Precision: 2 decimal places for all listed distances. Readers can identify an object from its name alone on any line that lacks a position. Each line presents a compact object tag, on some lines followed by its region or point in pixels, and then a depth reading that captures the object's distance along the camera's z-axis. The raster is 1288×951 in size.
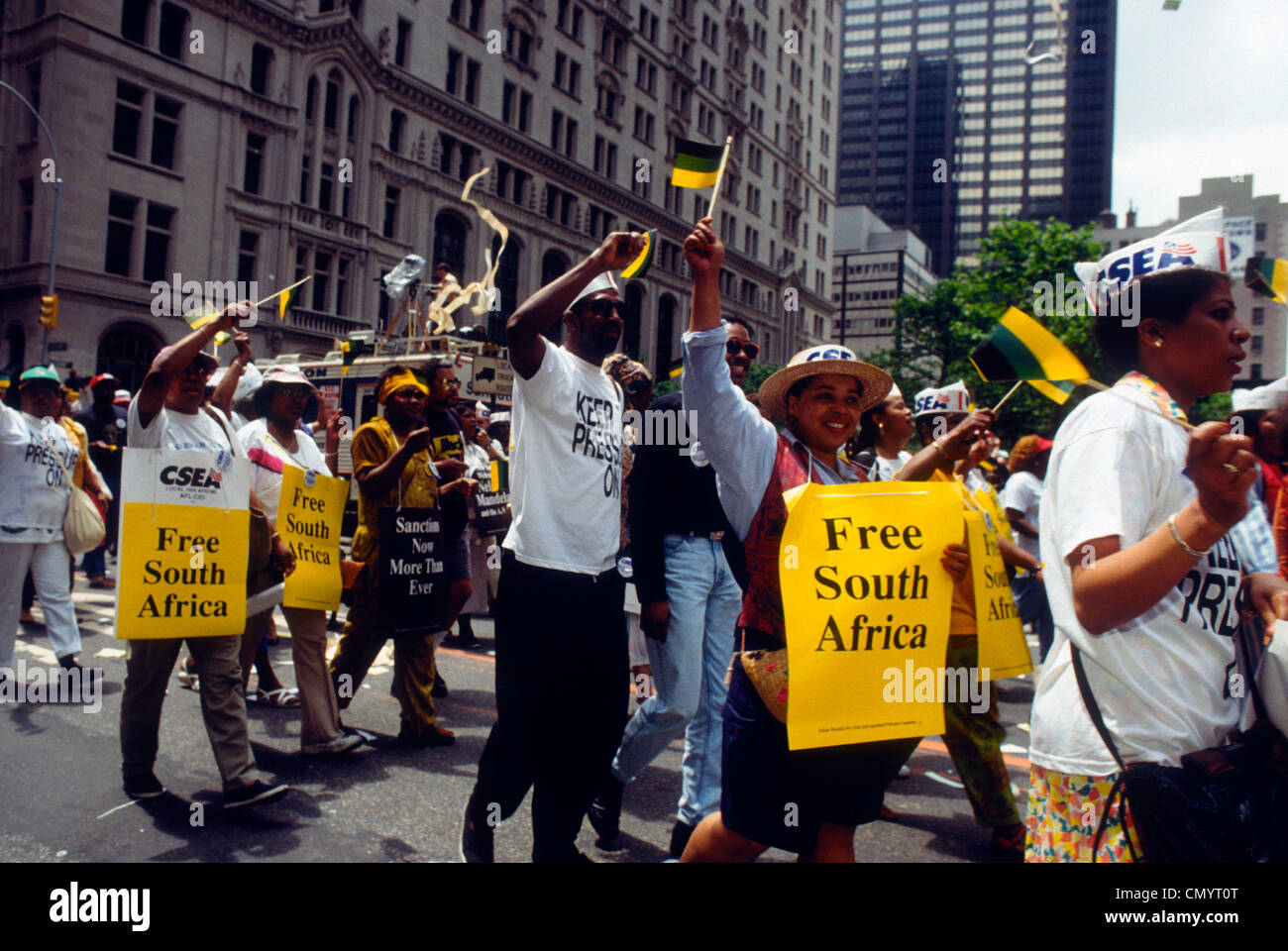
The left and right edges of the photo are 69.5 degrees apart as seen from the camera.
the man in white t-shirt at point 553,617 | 3.06
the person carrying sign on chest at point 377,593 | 4.99
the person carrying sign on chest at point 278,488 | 4.75
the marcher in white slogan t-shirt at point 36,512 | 5.46
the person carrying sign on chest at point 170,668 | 3.88
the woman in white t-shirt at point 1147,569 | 1.80
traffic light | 19.81
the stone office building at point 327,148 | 24.59
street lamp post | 21.24
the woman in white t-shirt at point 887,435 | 4.32
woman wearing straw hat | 2.42
